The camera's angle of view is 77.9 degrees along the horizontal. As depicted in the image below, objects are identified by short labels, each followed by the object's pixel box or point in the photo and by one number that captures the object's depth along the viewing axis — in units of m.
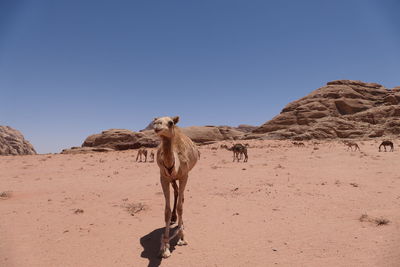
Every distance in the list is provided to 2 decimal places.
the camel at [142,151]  24.95
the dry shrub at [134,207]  8.37
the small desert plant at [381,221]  6.58
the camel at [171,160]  5.28
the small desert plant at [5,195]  10.14
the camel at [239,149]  22.13
